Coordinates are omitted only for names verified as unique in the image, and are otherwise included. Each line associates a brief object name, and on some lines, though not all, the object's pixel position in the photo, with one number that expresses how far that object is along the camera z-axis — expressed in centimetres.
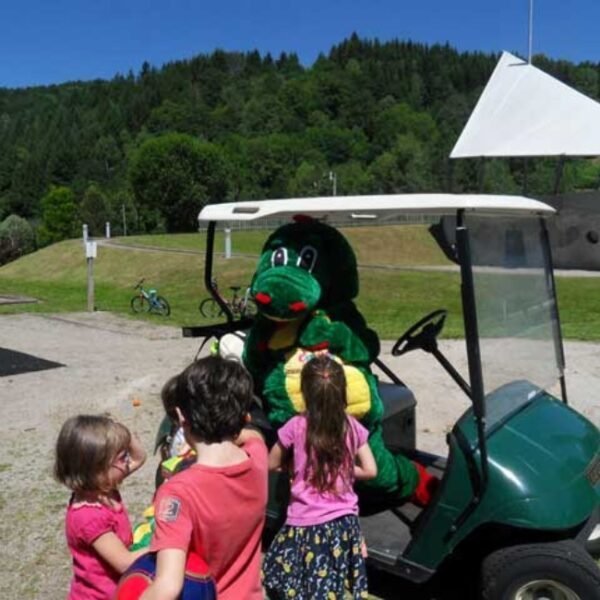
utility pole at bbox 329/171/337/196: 8487
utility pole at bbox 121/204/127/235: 8006
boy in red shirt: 174
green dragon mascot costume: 330
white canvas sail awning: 1384
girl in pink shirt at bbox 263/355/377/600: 278
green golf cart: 280
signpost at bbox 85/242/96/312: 1477
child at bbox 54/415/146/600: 217
